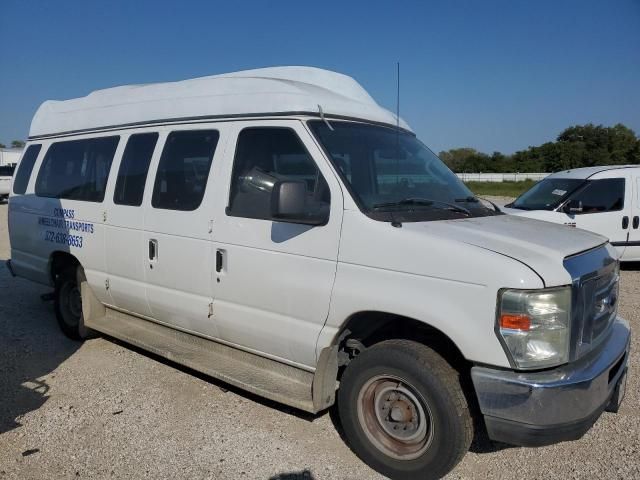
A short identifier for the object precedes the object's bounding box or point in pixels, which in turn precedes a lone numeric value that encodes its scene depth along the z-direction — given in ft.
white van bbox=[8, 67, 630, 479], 9.30
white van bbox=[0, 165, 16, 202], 82.23
